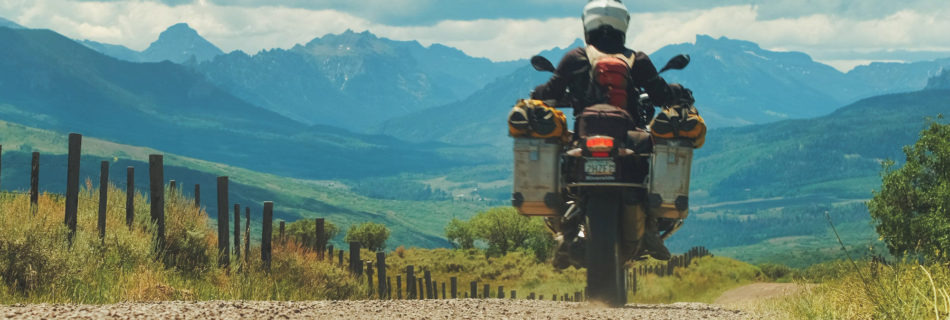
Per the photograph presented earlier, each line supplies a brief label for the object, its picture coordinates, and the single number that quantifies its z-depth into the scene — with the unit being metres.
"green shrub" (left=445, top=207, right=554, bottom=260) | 95.71
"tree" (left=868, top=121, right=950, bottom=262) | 50.88
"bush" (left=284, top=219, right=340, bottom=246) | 107.08
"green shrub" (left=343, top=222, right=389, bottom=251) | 107.62
